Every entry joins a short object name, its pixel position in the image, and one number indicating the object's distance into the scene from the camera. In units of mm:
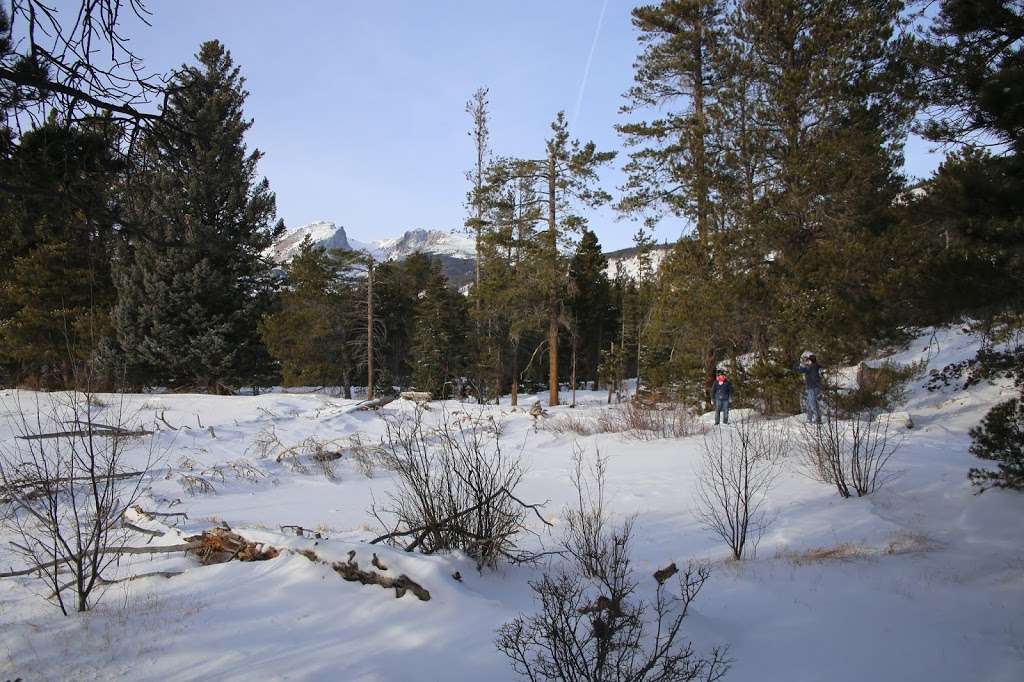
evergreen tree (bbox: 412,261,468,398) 31188
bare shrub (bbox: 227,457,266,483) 9805
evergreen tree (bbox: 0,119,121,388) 2516
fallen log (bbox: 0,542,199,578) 4664
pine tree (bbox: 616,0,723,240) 15820
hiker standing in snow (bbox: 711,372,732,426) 13258
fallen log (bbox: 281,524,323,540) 5080
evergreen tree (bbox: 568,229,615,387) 33219
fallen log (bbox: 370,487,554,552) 4320
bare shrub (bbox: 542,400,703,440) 12766
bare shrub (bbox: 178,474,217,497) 8703
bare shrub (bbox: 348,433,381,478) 10849
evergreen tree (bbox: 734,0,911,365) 11641
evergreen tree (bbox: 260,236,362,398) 25891
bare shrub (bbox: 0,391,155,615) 3602
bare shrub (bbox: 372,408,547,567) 4426
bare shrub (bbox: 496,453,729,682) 2354
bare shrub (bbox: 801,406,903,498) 7051
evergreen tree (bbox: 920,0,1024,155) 4406
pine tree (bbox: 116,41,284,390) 21297
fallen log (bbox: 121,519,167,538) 5281
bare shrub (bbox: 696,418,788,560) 5504
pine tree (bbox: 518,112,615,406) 21562
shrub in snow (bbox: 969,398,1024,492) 5211
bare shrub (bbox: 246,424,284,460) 11477
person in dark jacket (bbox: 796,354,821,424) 11352
